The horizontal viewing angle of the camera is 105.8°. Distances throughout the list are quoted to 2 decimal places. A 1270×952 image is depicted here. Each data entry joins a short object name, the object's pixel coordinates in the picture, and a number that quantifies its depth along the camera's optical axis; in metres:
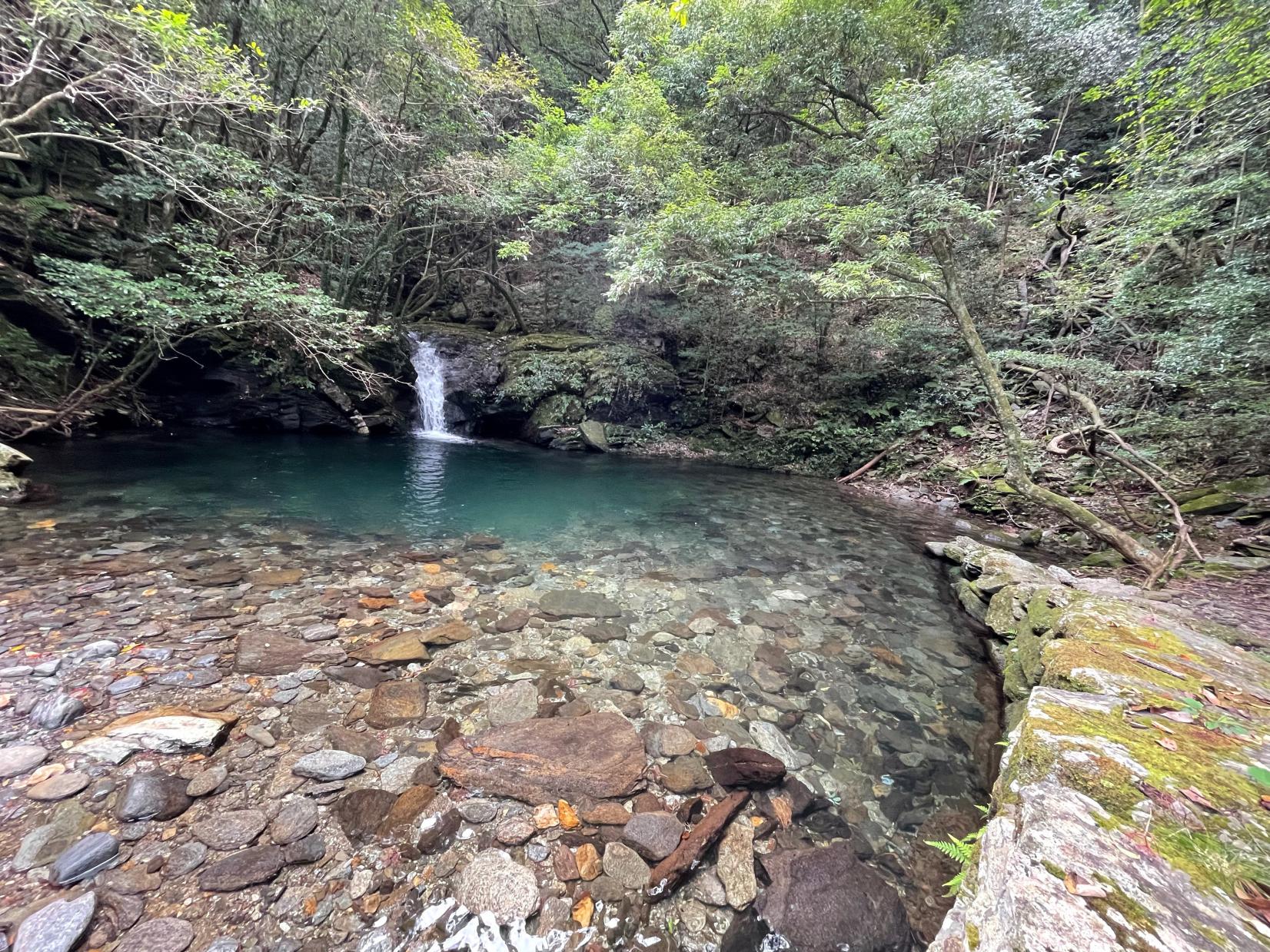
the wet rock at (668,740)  2.85
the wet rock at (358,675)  3.19
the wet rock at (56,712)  2.52
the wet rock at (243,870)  1.87
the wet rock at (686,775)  2.61
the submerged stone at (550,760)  2.50
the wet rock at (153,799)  2.10
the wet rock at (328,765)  2.44
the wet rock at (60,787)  2.13
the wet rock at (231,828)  2.04
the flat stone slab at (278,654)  3.23
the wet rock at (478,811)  2.29
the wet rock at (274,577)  4.38
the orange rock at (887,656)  4.00
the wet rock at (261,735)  2.59
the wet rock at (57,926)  1.59
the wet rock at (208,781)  2.25
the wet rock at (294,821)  2.10
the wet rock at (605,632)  4.02
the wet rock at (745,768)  2.67
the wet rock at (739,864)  2.07
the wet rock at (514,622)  4.03
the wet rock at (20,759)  2.23
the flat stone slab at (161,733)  2.41
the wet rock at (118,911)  1.69
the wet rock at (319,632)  3.63
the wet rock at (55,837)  1.86
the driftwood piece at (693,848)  2.08
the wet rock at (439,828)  2.13
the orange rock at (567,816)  2.31
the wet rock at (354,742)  2.62
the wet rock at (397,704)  2.89
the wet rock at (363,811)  2.17
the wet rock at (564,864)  2.07
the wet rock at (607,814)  2.35
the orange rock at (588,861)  2.09
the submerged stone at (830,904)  1.92
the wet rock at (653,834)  2.22
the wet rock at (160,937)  1.65
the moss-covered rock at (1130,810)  1.10
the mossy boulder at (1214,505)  5.90
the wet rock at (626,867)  2.08
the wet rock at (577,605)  4.37
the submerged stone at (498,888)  1.91
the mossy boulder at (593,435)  14.27
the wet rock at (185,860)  1.90
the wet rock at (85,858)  1.82
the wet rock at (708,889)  2.04
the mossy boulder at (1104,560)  5.94
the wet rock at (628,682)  3.40
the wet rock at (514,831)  2.20
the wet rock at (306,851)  2.00
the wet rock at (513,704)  3.01
